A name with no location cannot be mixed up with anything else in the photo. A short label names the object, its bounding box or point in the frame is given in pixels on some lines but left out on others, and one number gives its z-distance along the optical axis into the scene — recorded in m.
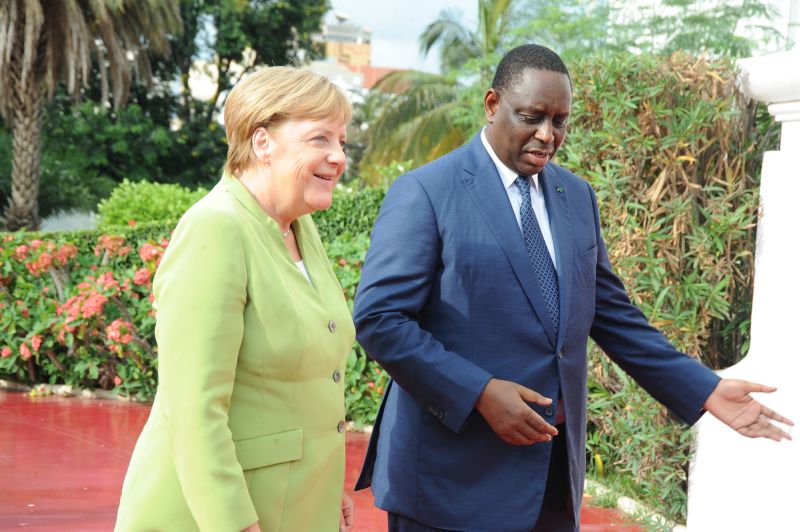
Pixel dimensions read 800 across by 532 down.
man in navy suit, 2.62
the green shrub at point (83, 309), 9.27
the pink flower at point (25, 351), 9.52
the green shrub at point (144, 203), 17.16
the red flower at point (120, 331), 9.03
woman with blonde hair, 2.06
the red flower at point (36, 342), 9.41
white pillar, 4.52
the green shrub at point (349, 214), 11.72
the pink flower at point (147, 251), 9.05
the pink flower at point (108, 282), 9.29
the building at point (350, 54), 63.41
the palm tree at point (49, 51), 22.16
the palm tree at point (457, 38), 31.22
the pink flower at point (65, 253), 10.06
